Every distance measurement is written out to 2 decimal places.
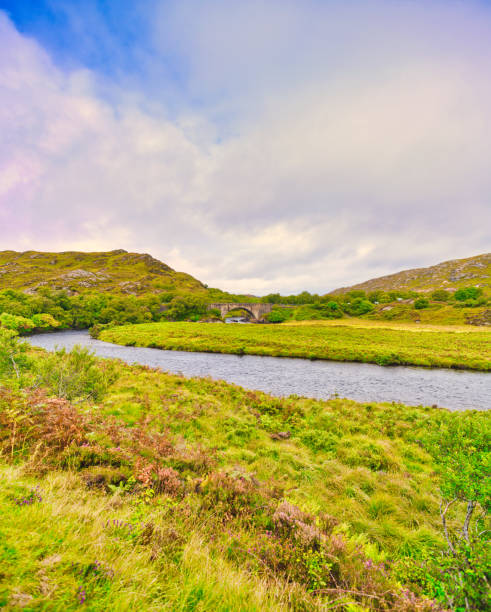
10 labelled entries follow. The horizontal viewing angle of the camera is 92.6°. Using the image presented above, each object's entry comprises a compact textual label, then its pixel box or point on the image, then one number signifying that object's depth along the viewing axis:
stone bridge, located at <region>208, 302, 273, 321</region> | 99.06
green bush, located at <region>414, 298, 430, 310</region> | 92.00
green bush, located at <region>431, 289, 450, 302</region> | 105.58
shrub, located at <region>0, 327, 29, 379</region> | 12.37
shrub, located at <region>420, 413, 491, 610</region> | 3.02
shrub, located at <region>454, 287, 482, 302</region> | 99.57
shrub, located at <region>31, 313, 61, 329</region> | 61.12
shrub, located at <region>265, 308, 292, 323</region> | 95.56
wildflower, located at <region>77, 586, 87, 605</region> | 2.13
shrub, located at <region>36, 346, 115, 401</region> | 11.65
